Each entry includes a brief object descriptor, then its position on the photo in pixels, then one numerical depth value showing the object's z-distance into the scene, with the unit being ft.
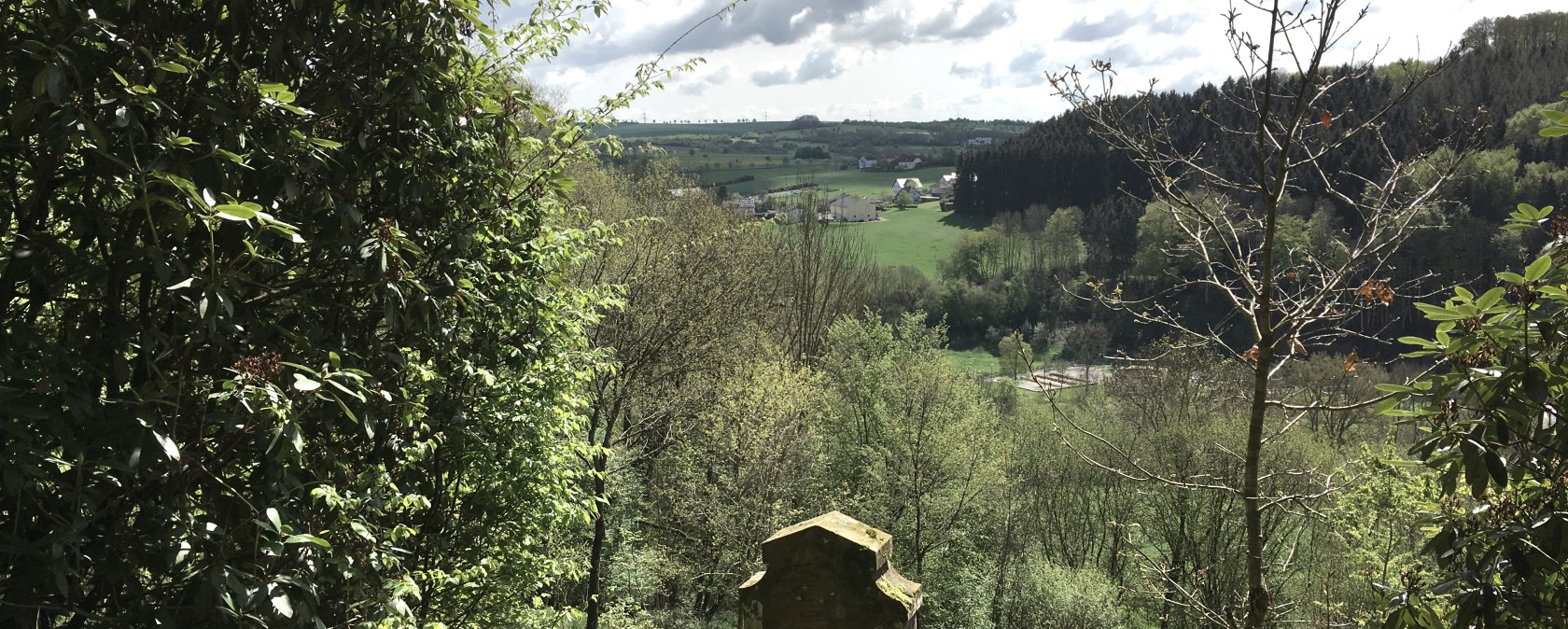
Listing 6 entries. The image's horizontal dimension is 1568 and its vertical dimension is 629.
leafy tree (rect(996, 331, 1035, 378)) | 151.23
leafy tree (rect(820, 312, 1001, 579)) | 82.38
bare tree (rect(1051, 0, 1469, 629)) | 13.50
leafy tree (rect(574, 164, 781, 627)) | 57.88
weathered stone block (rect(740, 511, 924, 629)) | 16.49
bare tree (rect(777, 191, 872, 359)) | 108.58
